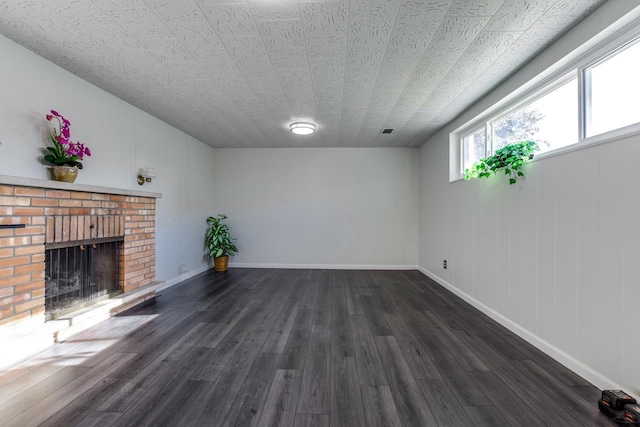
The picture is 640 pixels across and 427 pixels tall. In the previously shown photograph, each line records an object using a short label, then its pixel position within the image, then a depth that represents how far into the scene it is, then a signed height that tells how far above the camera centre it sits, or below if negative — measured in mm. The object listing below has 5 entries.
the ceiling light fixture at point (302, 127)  3844 +1300
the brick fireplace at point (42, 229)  1956 -156
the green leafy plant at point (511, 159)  2268 +536
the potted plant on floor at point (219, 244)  4941 -580
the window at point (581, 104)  1585 +870
